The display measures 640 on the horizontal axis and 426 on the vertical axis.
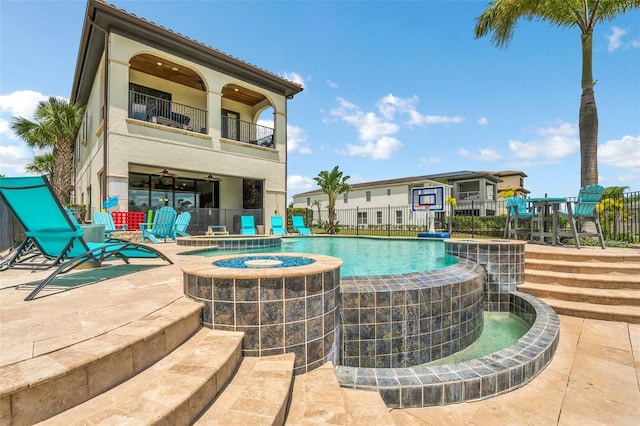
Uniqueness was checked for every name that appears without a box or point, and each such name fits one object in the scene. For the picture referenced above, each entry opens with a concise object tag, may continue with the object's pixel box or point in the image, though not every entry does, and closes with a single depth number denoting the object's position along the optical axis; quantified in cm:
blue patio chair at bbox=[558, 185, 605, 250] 668
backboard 1236
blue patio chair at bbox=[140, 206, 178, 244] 832
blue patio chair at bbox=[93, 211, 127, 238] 775
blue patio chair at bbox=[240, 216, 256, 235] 1370
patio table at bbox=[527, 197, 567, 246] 730
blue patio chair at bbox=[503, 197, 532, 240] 855
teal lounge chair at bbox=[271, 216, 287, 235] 1423
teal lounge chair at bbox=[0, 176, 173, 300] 307
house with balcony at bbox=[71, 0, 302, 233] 1029
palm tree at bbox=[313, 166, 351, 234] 1975
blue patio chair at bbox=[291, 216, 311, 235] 1513
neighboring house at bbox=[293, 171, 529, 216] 2912
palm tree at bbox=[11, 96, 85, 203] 1466
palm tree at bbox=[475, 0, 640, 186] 903
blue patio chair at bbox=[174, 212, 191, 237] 1011
